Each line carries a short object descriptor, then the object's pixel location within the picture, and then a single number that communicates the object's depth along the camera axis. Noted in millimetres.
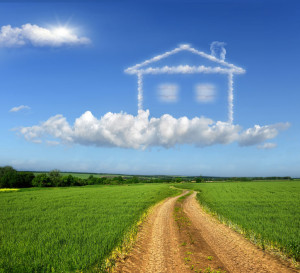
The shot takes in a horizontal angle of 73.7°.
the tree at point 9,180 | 98250
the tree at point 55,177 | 107625
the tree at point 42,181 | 101562
